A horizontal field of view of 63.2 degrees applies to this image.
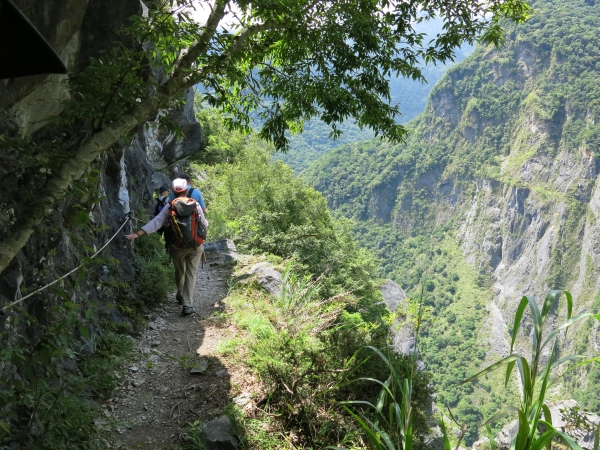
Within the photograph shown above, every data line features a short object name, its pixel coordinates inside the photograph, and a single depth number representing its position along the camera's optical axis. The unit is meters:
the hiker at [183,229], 6.37
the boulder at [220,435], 3.76
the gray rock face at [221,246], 12.01
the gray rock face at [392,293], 47.34
